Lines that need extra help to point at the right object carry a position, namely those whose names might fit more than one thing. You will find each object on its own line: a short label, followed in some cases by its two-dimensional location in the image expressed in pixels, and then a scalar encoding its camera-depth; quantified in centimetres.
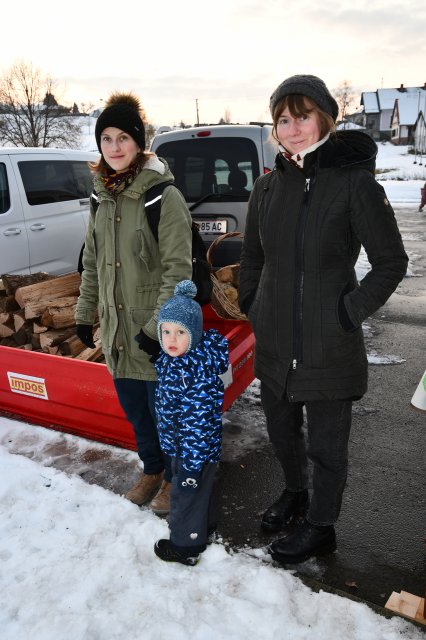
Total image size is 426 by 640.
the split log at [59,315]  414
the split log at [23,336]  420
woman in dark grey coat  188
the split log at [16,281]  447
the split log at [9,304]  443
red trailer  341
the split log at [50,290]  425
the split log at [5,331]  427
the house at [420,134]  5459
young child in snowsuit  221
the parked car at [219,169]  445
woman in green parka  235
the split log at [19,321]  422
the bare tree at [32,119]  2961
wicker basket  383
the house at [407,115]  6238
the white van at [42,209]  557
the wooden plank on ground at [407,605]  205
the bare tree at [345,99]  8773
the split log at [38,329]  415
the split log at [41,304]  422
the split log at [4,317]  430
